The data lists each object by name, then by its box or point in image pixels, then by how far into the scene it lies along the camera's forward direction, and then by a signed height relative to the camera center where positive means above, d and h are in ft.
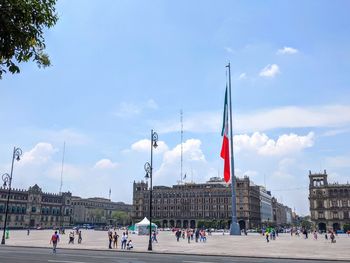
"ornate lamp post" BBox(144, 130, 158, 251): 117.00 +17.45
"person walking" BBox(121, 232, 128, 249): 121.75 -8.56
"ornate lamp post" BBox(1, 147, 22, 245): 137.07 +22.44
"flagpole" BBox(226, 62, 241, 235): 206.66 +3.76
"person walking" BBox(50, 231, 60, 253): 102.62 -7.10
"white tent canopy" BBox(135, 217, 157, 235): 236.18 -7.47
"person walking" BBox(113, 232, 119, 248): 122.87 -8.08
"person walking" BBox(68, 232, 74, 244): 145.65 -9.30
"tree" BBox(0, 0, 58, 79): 24.72 +13.36
